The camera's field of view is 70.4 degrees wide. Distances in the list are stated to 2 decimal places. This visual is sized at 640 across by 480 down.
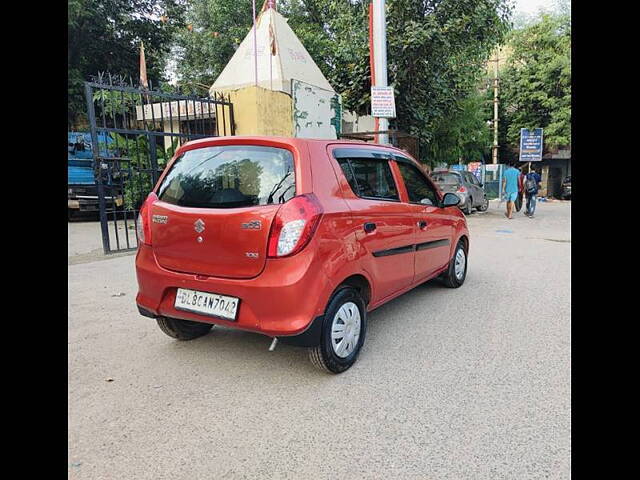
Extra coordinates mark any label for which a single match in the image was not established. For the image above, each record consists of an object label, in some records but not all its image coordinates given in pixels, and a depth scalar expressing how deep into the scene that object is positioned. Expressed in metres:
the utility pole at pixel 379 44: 8.44
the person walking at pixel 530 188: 14.14
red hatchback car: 2.89
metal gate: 6.86
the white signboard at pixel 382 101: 8.49
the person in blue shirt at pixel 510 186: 13.40
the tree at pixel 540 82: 24.03
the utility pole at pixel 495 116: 25.69
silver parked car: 14.97
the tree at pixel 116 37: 16.81
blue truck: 12.63
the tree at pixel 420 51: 11.95
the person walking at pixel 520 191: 15.26
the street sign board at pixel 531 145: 19.06
